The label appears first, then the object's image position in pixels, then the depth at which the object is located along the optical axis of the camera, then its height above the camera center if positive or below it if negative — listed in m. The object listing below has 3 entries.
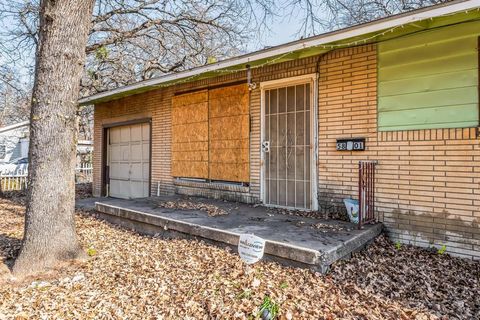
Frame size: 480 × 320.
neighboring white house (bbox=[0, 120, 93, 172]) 21.57 +1.21
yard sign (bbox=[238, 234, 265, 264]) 3.22 -0.85
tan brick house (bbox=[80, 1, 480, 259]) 4.02 +0.63
